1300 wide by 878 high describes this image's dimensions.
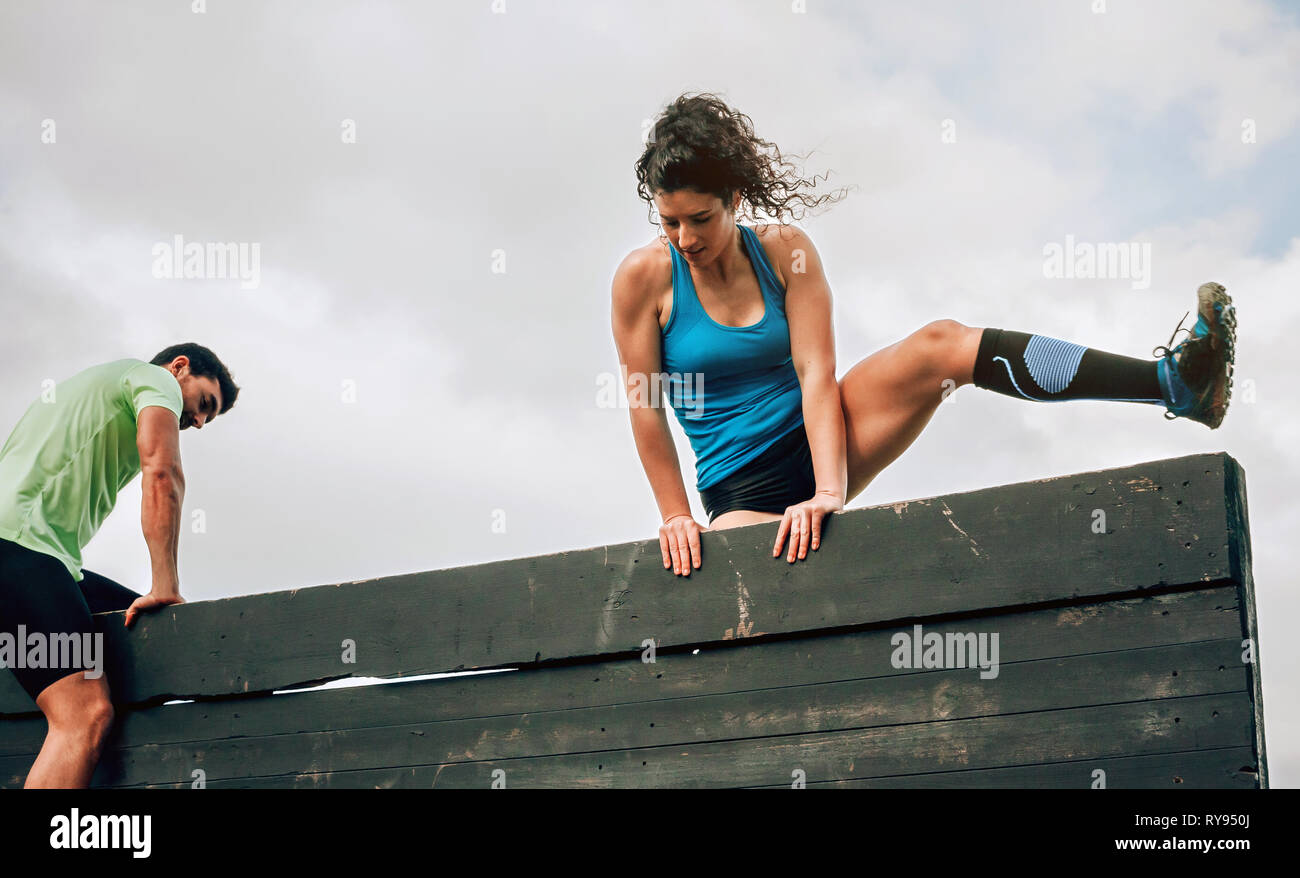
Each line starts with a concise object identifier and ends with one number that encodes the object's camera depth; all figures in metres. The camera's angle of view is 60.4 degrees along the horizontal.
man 3.09
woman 2.64
